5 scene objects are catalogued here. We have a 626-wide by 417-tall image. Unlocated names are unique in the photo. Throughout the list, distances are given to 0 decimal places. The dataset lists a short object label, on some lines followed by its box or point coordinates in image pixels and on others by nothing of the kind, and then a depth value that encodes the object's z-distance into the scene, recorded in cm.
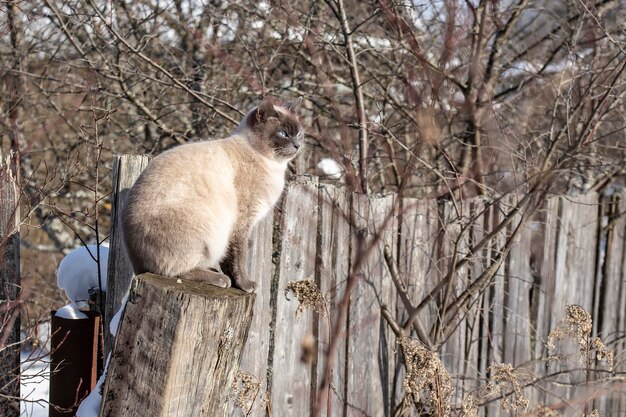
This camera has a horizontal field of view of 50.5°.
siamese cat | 269
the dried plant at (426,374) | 272
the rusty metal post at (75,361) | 312
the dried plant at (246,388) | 263
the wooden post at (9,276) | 305
